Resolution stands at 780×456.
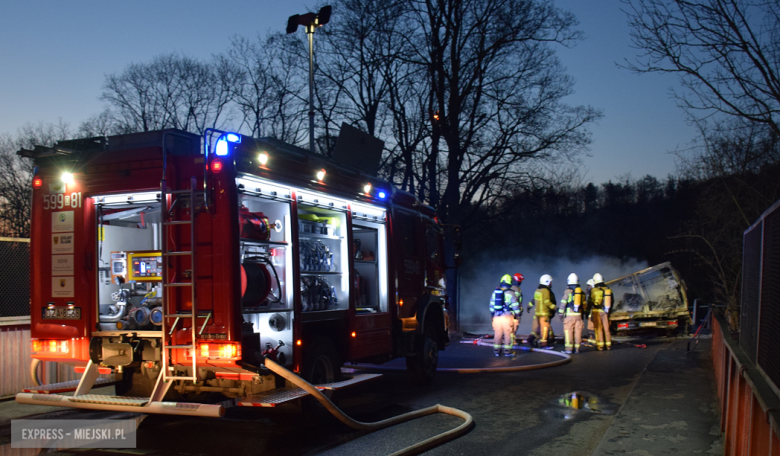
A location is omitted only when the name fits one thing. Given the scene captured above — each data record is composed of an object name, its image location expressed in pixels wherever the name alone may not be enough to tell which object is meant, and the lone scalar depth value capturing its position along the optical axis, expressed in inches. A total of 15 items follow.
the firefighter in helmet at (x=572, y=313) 549.6
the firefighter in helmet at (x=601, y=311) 580.4
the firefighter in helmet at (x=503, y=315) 529.7
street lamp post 553.3
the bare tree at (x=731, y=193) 555.2
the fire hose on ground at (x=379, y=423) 229.1
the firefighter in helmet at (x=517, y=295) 540.4
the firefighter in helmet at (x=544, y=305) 584.1
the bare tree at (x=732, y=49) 295.1
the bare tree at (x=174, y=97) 1048.8
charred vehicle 721.0
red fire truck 228.5
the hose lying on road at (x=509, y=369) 426.6
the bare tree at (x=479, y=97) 783.1
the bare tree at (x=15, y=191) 1204.8
